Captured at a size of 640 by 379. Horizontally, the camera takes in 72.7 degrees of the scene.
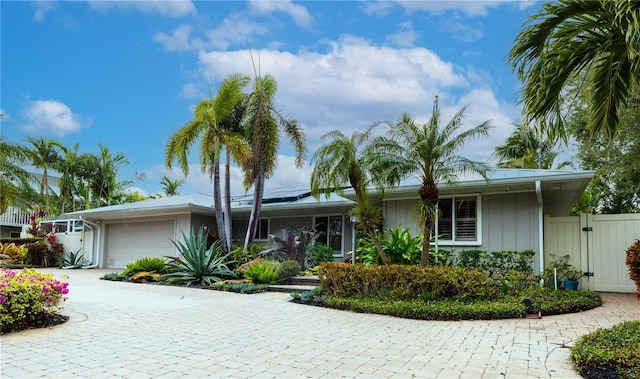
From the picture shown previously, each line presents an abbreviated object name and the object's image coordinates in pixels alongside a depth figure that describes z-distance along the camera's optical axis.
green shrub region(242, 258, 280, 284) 11.70
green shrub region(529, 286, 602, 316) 7.69
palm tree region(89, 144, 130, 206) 29.11
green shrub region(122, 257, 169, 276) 13.93
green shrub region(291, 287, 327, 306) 8.96
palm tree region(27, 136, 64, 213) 27.16
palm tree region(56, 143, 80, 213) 27.80
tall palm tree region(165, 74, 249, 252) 14.16
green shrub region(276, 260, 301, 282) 11.93
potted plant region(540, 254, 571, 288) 9.97
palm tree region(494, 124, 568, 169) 21.29
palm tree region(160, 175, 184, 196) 37.78
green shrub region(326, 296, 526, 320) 7.43
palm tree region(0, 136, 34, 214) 18.78
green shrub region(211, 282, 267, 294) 10.91
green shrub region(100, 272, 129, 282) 13.68
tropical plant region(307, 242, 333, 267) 14.41
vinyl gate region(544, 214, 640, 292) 10.42
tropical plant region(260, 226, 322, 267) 13.99
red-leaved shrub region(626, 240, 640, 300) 7.45
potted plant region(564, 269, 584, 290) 10.34
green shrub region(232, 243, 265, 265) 14.03
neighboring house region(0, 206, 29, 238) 29.33
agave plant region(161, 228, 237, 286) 12.38
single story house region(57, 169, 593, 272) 10.52
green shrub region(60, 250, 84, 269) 19.17
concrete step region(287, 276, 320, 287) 11.66
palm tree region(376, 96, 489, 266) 9.06
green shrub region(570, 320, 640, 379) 4.06
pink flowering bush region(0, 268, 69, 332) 5.96
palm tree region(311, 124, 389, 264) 9.84
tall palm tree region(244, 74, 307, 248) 14.85
